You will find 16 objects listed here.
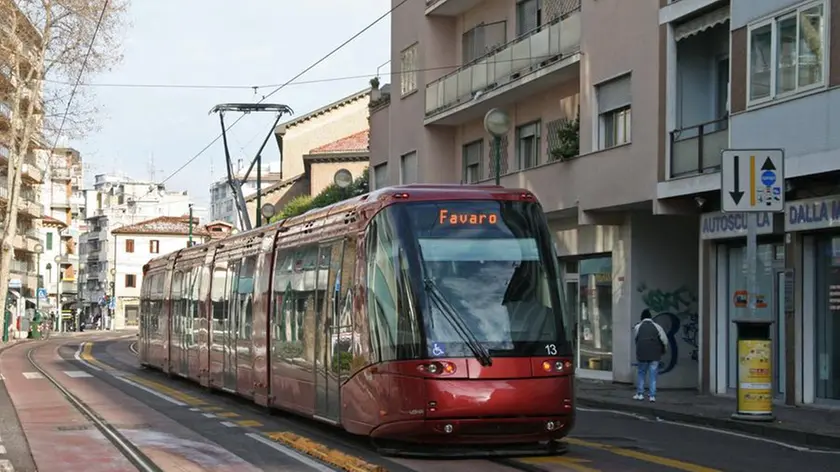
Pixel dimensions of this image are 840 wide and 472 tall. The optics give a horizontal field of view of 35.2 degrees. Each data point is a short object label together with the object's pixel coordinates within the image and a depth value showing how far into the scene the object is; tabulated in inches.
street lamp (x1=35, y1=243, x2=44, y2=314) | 3492.6
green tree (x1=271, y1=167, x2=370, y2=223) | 2384.4
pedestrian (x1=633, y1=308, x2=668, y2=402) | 876.0
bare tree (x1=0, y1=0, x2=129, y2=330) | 2071.9
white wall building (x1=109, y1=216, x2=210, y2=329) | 5349.4
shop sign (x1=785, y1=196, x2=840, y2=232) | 791.1
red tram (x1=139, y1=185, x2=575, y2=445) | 504.4
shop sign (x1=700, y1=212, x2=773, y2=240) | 871.4
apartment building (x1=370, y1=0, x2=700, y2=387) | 1028.5
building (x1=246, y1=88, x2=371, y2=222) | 3110.2
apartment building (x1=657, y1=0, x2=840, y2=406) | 790.5
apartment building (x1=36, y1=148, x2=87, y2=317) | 5017.2
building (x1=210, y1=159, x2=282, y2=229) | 4910.9
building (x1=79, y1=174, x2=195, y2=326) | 5738.2
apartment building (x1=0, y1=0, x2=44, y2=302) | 2097.7
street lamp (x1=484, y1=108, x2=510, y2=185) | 976.9
